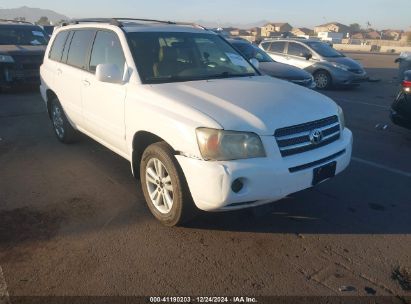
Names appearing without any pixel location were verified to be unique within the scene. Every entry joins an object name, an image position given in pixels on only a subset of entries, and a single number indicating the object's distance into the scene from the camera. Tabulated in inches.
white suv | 119.4
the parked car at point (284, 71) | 361.7
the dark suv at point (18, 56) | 386.0
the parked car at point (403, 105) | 235.0
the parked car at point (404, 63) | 446.2
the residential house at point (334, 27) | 4877.7
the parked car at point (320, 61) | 479.2
